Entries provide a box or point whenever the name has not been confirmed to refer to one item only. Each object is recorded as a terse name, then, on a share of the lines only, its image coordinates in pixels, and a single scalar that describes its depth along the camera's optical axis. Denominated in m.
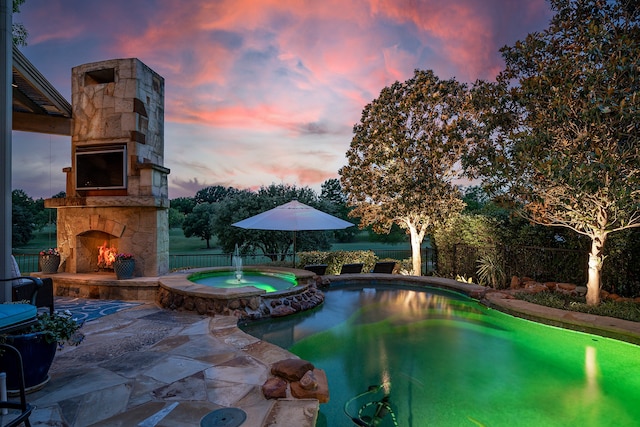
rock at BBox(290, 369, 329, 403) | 3.17
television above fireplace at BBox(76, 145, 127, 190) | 7.89
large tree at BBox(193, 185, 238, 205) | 41.64
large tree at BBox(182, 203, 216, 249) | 31.45
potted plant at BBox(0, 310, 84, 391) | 3.03
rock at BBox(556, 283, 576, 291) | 7.99
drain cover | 2.66
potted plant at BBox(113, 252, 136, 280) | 7.52
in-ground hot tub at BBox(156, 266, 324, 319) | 6.27
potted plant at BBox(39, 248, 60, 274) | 7.85
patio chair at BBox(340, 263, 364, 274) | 10.51
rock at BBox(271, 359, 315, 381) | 3.30
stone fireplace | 7.83
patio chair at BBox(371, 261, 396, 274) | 10.71
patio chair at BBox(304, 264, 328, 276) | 10.17
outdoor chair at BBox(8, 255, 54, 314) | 3.88
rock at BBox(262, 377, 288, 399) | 3.12
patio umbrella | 8.59
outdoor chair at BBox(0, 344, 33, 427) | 2.02
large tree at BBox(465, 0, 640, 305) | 5.90
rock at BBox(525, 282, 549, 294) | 8.05
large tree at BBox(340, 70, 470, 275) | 11.03
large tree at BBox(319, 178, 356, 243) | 20.30
